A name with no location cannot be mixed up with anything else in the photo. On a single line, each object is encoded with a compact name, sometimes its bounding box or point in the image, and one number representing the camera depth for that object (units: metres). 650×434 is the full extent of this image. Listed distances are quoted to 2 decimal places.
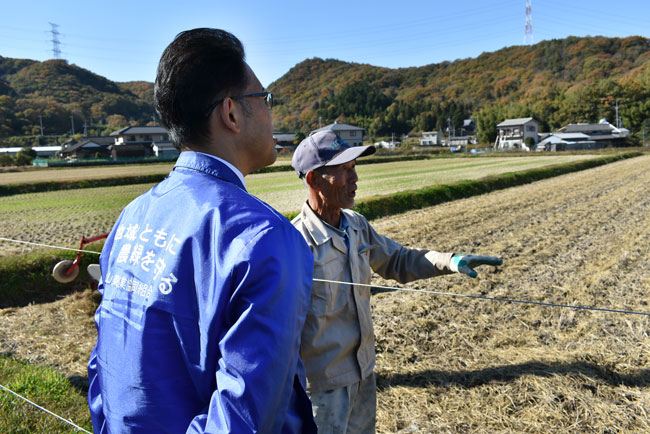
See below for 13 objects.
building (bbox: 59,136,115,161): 51.03
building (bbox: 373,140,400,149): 77.01
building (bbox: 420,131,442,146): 95.11
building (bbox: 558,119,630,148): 73.44
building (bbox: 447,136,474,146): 93.89
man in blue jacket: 0.93
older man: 2.08
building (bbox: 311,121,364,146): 48.46
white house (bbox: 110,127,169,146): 56.50
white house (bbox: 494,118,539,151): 79.25
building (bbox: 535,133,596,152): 66.22
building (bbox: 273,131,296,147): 61.93
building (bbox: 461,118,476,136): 111.88
